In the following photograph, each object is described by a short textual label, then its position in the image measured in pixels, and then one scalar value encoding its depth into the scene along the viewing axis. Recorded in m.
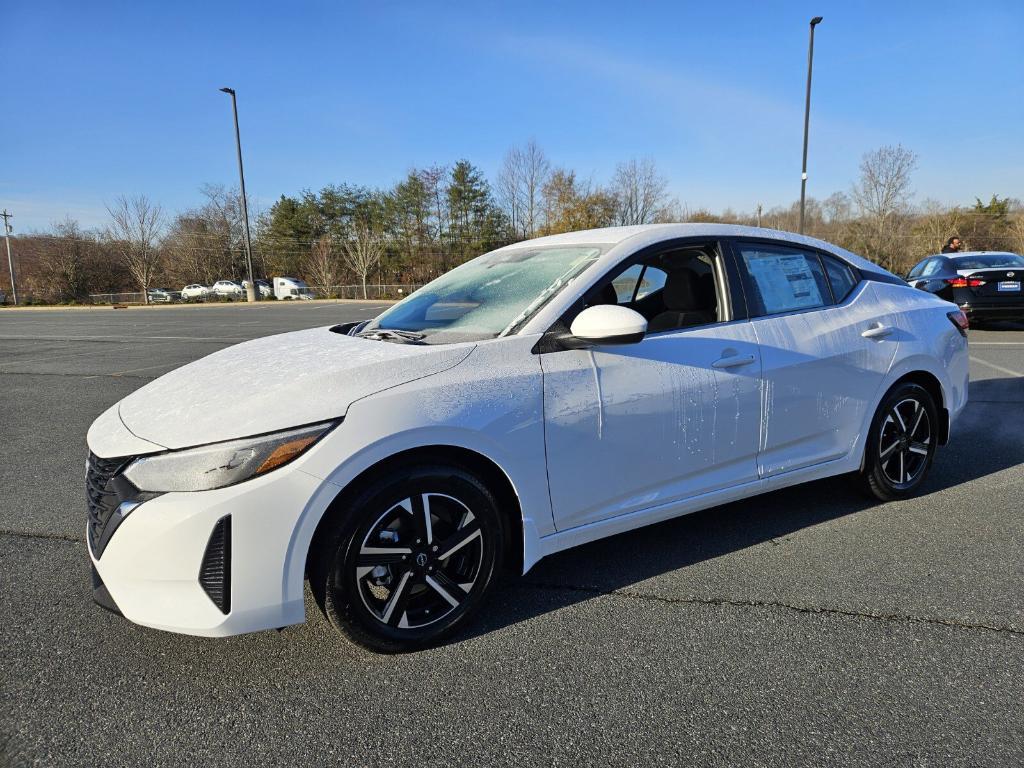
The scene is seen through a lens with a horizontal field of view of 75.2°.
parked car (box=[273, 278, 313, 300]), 51.56
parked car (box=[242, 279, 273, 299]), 49.75
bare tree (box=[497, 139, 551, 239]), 53.19
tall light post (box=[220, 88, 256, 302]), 37.44
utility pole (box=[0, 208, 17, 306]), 52.83
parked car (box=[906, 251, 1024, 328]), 12.20
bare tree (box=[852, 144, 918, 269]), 42.16
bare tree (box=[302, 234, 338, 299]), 53.47
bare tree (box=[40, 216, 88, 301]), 53.44
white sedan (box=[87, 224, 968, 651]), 2.18
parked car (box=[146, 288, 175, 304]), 51.78
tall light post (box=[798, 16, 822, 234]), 21.75
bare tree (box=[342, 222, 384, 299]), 53.44
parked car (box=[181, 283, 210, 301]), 51.25
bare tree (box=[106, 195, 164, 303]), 51.75
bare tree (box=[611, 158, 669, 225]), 45.91
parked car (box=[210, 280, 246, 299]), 53.06
